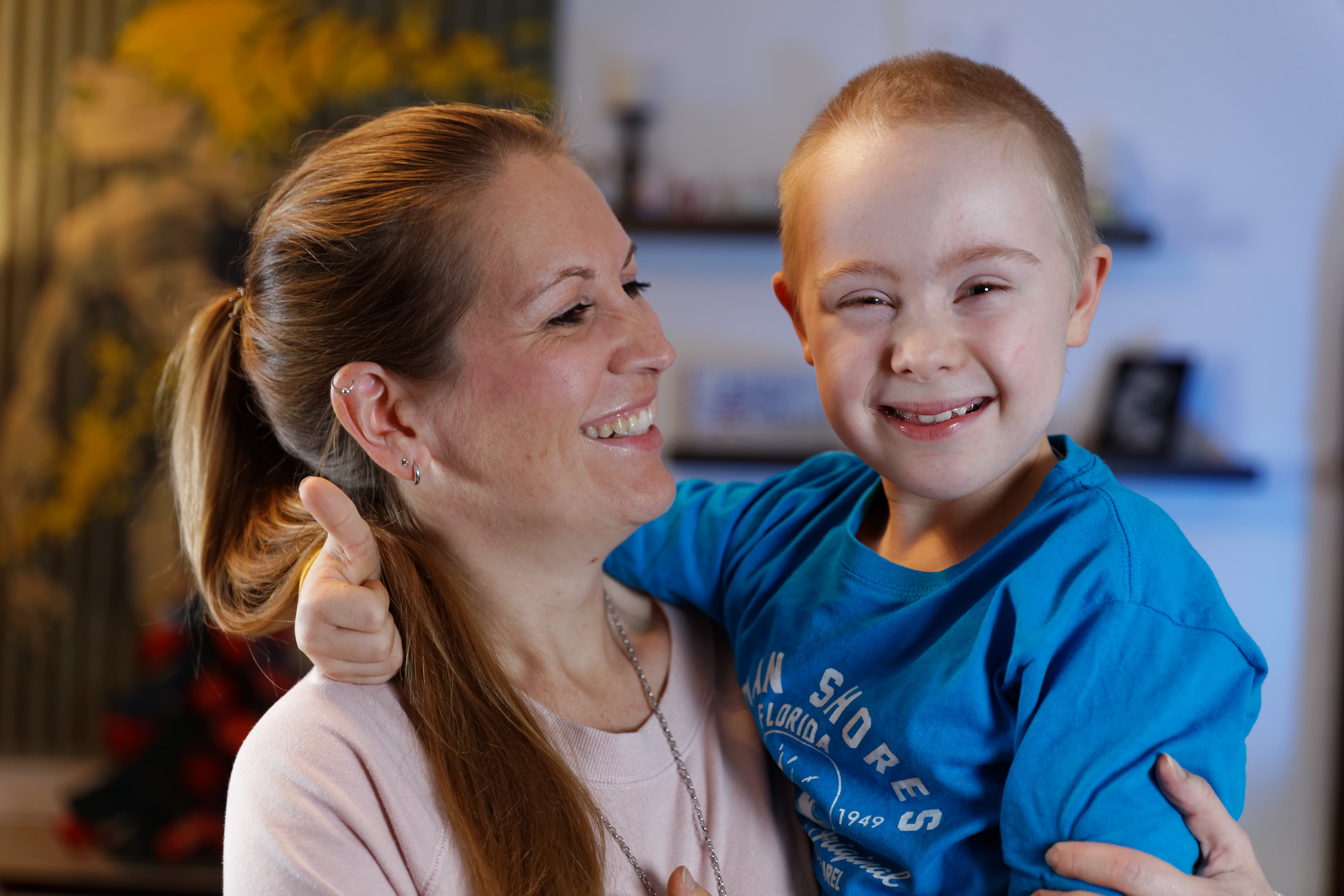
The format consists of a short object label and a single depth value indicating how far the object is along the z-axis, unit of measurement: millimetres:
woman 1087
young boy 972
